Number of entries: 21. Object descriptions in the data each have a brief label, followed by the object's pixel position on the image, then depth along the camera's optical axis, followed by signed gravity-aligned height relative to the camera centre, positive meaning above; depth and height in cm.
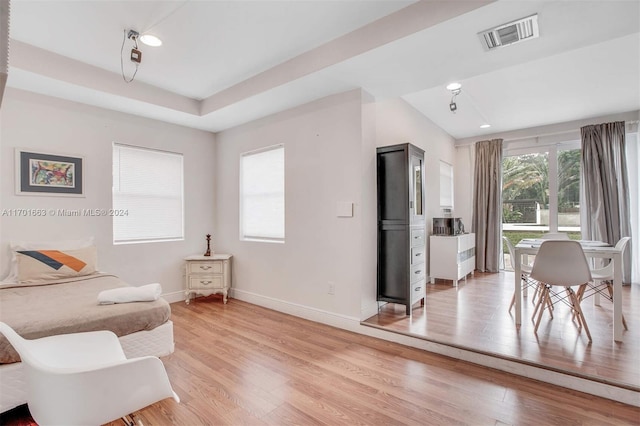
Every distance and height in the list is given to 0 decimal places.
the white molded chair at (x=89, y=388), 122 -69
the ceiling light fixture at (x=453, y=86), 380 +155
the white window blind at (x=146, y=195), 396 +28
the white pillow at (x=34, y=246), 301 -30
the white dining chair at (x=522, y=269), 323 -58
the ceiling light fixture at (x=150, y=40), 270 +153
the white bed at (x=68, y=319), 183 -68
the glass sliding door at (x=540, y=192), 545 +38
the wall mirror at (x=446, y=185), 575 +53
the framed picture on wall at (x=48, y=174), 326 +46
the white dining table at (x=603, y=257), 269 -49
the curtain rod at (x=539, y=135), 486 +138
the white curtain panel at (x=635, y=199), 484 +19
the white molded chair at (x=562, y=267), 279 -49
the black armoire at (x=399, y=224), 337 -11
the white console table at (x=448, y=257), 483 -68
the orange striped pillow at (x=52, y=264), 293 -46
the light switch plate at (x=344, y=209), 332 +6
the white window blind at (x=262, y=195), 416 +28
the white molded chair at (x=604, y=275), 301 -61
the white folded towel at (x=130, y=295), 230 -59
